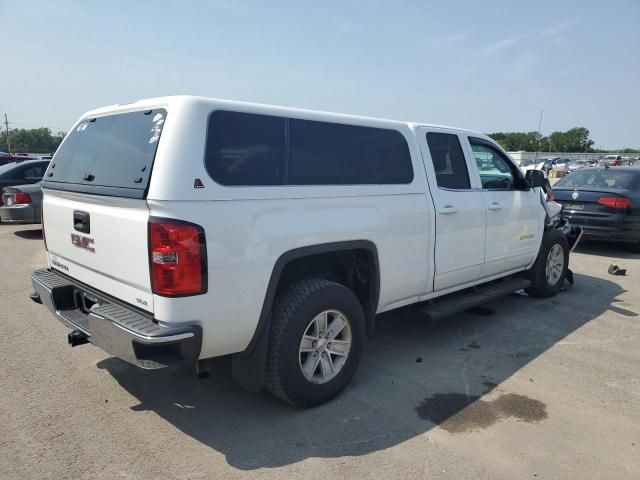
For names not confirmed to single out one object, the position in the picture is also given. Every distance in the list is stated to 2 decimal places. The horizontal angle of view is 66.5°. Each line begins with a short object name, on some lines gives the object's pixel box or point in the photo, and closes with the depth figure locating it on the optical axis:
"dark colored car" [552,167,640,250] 8.87
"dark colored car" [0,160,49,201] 10.64
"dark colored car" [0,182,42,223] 9.76
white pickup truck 2.72
